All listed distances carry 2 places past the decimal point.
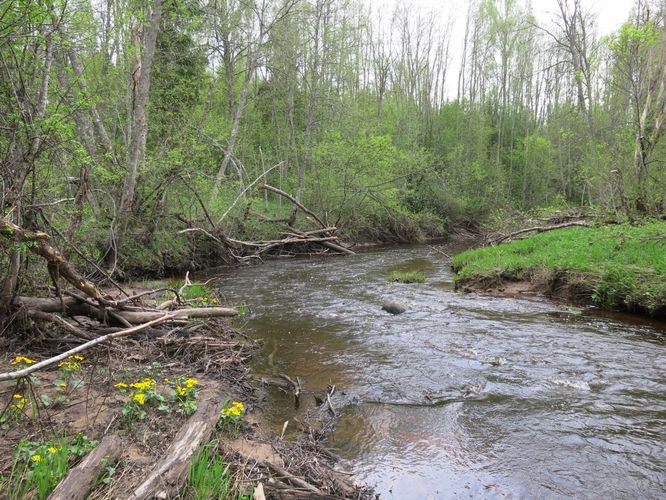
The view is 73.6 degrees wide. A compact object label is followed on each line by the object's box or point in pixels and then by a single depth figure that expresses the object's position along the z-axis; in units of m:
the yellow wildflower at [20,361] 4.11
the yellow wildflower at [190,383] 4.64
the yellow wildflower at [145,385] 4.27
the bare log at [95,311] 5.58
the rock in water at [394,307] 9.60
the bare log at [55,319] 5.41
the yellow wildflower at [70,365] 4.78
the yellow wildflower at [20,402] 3.62
